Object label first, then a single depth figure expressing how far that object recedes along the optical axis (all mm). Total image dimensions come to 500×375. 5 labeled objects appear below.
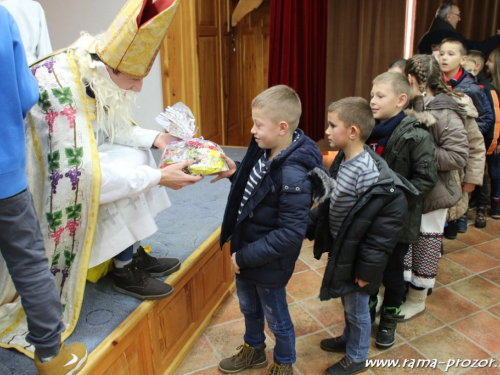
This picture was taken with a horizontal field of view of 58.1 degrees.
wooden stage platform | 1445
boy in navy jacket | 1455
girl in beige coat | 2000
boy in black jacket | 1565
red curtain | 3404
